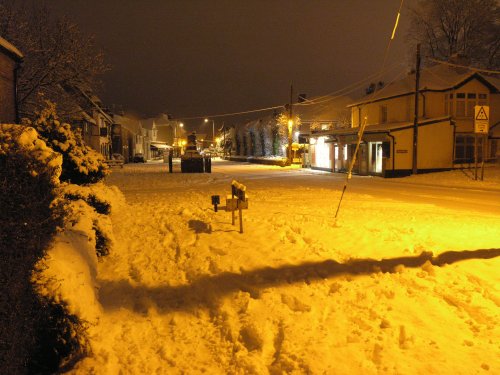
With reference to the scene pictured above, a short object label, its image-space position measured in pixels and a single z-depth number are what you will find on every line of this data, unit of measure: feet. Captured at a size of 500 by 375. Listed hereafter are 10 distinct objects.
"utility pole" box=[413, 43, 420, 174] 89.71
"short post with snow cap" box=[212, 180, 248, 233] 28.88
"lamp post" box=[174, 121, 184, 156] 382.96
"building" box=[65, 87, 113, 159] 148.05
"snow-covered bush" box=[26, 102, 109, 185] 31.48
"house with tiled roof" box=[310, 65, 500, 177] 98.12
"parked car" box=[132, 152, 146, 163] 207.41
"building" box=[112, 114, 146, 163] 207.29
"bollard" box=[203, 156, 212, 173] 114.48
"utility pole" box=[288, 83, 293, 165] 145.89
